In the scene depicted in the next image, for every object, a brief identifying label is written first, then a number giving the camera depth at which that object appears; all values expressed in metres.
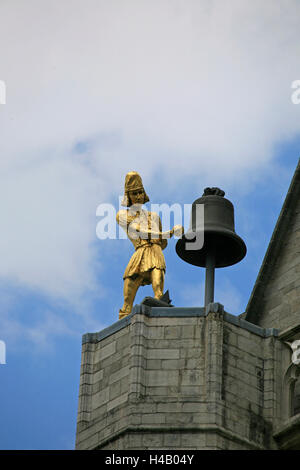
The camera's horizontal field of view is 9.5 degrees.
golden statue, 43.12
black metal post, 42.34
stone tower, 39.12
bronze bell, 43.06
